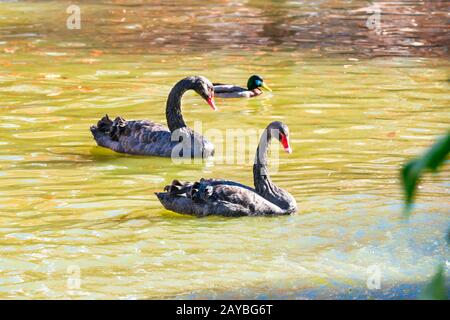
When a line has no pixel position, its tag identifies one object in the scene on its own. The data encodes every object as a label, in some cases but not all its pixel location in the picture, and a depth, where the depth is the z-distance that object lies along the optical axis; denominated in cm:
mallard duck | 2560
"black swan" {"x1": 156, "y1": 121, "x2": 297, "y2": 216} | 1482
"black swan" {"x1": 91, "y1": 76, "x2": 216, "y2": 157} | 1954
